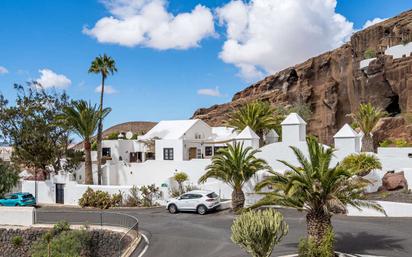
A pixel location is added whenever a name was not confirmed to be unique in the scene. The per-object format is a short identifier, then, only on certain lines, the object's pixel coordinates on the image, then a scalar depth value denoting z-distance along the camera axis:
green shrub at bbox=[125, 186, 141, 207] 32.94
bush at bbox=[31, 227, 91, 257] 22.66
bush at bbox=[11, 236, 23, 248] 27.95
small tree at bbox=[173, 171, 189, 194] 34.47
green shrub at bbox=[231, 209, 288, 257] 13.85
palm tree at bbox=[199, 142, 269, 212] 26.77
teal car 35.44
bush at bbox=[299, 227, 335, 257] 15.12
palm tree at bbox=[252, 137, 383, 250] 15.53
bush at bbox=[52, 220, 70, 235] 26.30
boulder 27.08
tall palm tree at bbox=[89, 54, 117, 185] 42.47
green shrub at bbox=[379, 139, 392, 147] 40.12
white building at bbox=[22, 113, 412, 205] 29.92
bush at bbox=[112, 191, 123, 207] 33.31
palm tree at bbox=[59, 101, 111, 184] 38.25
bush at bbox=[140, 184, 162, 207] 32.69
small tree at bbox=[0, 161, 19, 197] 36.12
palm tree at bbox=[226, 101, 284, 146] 38.03
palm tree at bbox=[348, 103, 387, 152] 36.34
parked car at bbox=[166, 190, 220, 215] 27.65
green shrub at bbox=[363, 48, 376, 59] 60.24
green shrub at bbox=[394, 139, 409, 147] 37.81
